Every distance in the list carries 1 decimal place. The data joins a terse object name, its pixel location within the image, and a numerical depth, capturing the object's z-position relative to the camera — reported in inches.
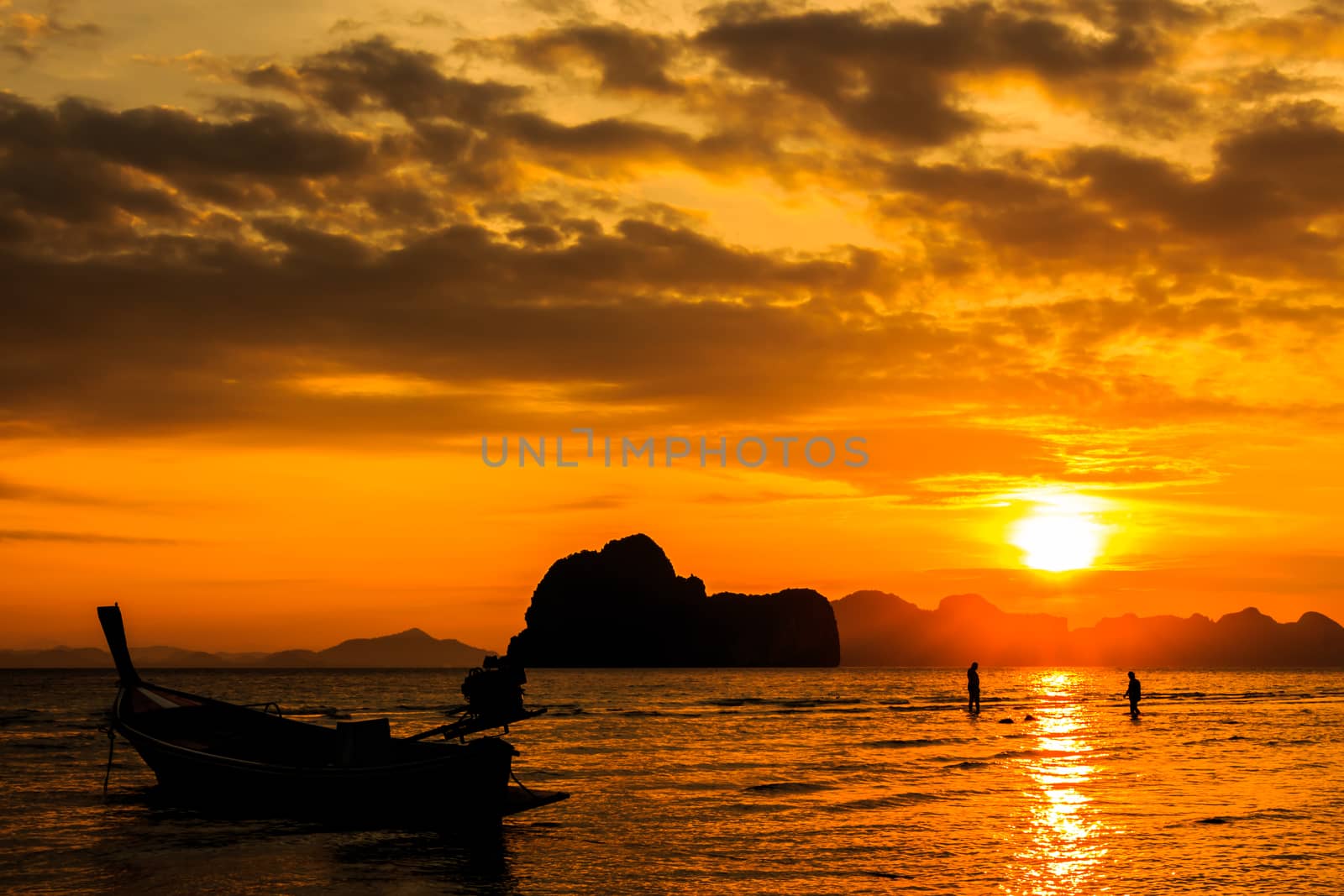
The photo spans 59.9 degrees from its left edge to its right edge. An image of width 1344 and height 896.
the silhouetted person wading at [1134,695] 2691.9
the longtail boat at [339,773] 1114.1
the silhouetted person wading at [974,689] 3014.3
